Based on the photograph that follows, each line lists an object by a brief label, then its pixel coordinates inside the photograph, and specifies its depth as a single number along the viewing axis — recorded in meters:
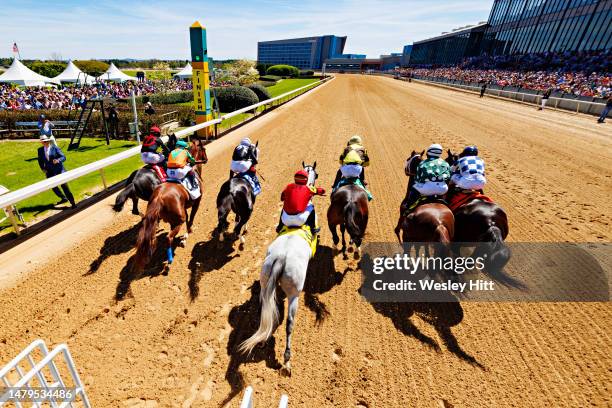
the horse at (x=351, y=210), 5.39
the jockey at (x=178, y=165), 5.77
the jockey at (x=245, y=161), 6.19
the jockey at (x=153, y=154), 6.40
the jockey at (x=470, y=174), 5.29
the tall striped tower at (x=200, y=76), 14.25
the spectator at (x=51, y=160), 6.92
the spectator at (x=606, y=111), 18.89
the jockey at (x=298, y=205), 4.38
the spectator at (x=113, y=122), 14.36
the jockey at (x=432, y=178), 5.08
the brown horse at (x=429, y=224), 4.60
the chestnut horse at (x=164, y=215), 4.71
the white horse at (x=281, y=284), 3.75
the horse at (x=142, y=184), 6.09
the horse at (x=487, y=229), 4.45
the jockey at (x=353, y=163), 5.97
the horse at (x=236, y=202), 5.64
